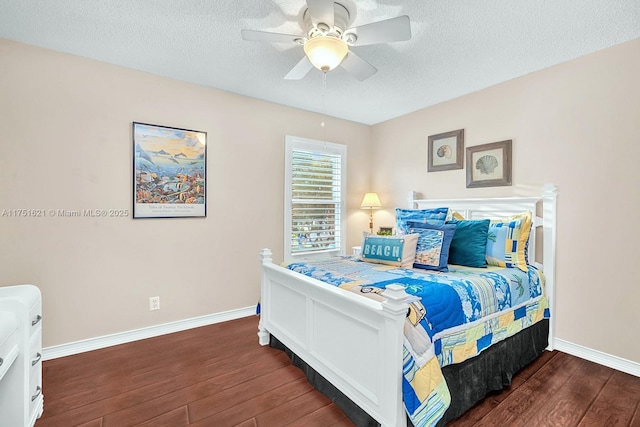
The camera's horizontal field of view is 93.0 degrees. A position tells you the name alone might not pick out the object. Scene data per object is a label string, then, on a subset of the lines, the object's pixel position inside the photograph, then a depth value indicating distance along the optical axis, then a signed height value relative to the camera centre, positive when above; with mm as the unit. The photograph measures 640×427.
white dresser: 1450 -797
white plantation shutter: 3852 +172
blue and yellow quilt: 1477 -616
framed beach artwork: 2859 +358
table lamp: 4246 +116
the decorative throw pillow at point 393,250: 2543 -341
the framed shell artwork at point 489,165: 3055 +498
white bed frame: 1496 -732
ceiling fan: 1709 +1076
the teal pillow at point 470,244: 2533 -278
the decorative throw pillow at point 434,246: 2459 -296
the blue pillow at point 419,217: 3038 -64
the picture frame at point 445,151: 3473 +719
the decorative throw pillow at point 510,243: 2549 -263
